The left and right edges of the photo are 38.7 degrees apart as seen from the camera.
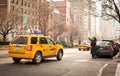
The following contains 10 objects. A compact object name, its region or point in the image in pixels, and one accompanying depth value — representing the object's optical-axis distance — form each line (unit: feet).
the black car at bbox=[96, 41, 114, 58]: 46.75
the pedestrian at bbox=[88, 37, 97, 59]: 45.81
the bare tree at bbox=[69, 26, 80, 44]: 179.39
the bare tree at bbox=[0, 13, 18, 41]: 112.46
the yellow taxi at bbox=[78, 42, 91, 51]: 94.12
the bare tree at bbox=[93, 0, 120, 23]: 50.37
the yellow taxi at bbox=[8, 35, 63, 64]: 31.99
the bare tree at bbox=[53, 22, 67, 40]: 153.24
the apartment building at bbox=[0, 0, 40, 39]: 123.43
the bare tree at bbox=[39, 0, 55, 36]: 117.76
